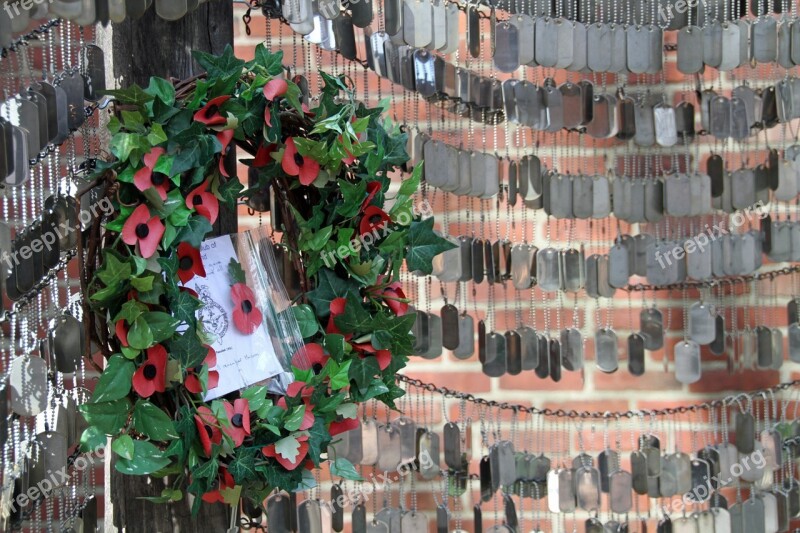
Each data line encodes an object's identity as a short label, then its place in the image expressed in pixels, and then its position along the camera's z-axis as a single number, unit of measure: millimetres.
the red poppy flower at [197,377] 3490
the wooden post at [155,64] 3557
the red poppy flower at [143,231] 3460
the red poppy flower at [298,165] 3529
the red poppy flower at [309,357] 3553
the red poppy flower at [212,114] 3484
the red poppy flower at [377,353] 3573
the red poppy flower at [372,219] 3565
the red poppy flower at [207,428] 3482
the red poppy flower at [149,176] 3460
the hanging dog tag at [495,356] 3851
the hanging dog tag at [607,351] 3888
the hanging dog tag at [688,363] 3903
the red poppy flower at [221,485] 3503
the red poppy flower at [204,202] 3495
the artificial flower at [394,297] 3600
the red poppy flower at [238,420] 3495
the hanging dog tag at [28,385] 3505
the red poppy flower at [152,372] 3472
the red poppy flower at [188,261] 3495
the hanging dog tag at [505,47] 3807
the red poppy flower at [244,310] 3538
